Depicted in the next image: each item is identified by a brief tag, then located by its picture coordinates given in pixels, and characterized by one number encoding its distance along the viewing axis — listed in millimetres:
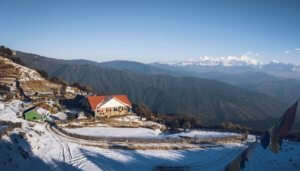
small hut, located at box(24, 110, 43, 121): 31908
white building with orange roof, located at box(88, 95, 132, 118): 40562
